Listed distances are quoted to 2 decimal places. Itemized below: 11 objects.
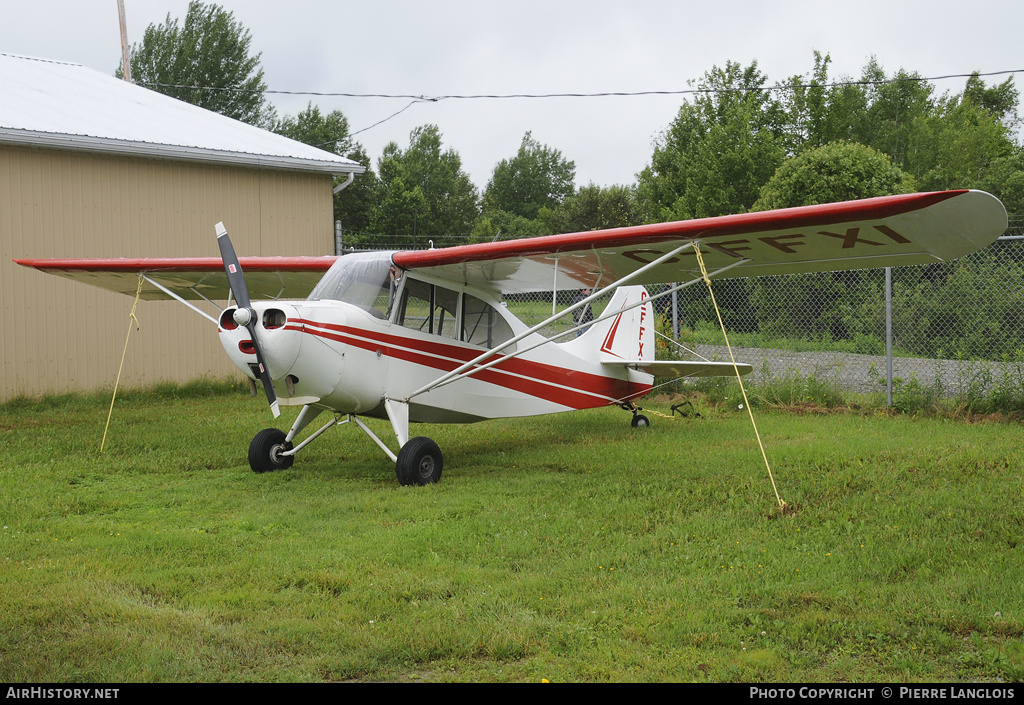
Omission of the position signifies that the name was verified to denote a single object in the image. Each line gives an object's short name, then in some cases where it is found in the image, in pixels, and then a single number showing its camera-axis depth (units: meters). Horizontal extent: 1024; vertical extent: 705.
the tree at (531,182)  70.94
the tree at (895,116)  37.50
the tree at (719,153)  33.22
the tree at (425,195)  47.84
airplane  5.77
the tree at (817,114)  34.91
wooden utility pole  22.48
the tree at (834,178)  20.69
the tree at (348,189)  50.06
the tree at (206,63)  47.84
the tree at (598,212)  47.41
